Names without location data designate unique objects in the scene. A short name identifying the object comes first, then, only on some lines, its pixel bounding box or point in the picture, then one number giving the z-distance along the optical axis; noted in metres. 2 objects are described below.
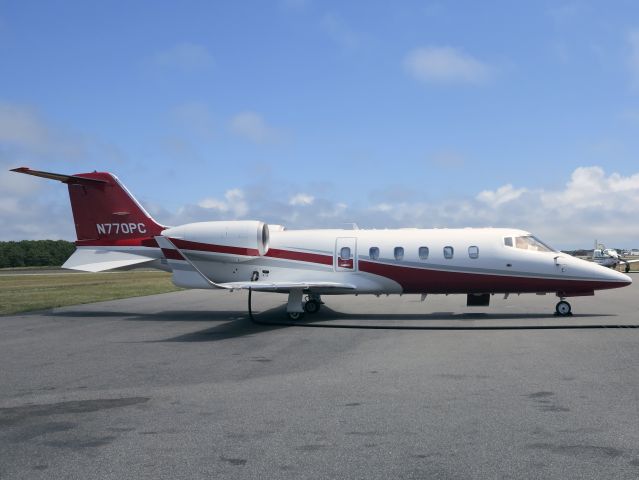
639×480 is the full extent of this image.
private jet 18.70
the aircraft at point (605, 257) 59.97
